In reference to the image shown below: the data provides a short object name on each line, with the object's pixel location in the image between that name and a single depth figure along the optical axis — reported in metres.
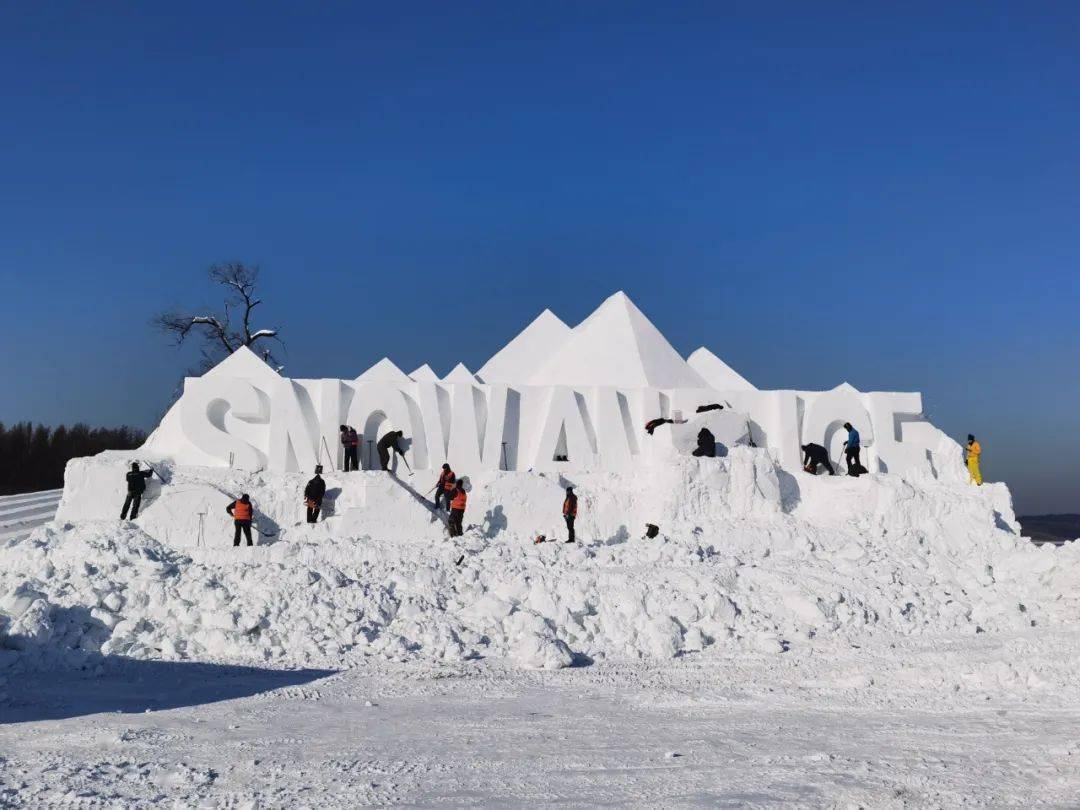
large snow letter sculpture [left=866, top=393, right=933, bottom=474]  20.03
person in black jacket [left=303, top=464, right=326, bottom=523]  15.60
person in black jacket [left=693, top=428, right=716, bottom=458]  17.62
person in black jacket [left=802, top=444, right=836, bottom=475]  19.30
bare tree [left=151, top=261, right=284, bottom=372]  30.89
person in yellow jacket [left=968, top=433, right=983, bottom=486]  19.47
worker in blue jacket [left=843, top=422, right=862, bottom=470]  18.88
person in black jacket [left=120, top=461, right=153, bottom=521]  15.41
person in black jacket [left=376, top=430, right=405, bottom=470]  17.22
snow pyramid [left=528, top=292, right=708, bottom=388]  21.22
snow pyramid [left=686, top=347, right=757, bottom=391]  25.73
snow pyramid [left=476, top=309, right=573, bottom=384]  26.03
